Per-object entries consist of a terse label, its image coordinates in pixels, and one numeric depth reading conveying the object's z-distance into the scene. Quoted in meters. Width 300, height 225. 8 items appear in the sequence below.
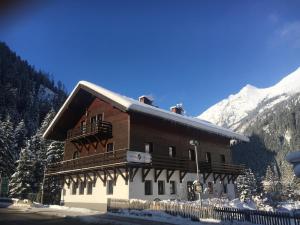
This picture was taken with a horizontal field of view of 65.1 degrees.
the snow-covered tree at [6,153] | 35.03
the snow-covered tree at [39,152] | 34.36
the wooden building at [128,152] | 20.92
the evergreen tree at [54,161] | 32.25
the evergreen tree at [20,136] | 65.26
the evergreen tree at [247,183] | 52.27
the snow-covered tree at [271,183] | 74.63
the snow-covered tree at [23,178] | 32.26
